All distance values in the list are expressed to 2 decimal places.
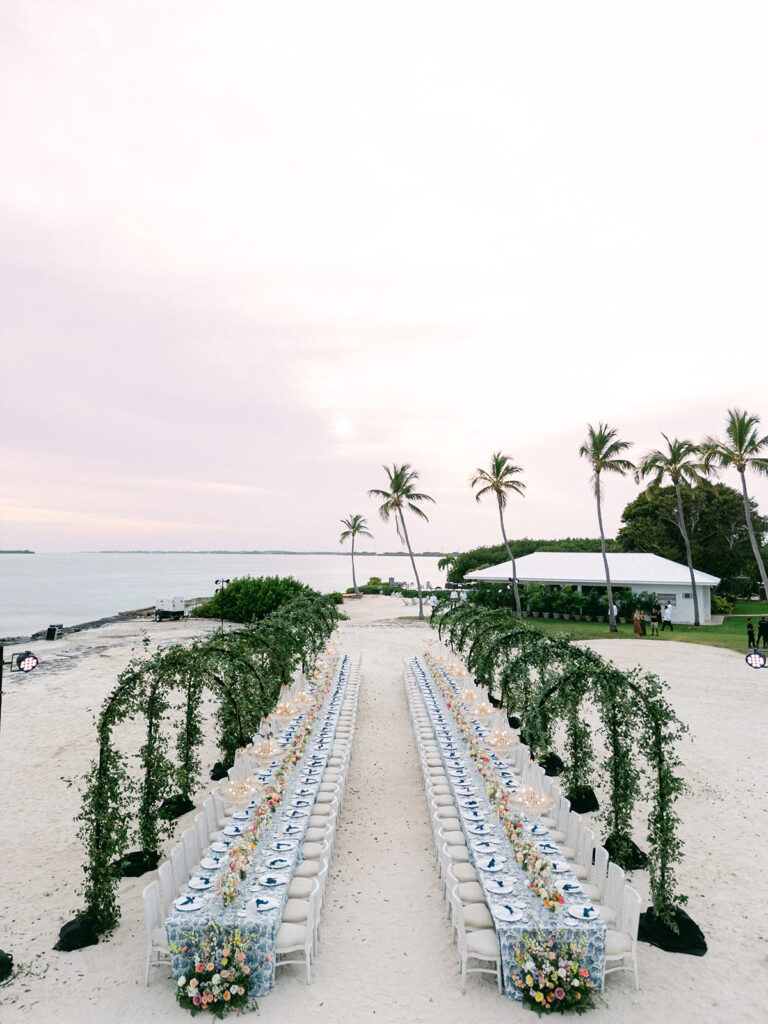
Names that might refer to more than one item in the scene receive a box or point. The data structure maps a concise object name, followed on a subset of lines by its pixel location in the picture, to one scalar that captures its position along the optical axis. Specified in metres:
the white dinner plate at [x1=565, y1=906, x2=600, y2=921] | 6.41
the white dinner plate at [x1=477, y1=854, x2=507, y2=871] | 7.53
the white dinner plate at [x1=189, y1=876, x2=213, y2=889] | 7.07
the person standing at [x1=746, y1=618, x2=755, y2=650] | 25.34
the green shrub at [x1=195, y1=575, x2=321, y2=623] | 38.44
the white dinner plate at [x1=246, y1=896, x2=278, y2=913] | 6.71
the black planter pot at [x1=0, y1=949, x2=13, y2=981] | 6.83
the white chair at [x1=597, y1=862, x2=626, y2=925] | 7.04
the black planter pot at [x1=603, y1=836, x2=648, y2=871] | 8.65
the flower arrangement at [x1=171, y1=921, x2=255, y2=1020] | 6.08
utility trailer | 46.09
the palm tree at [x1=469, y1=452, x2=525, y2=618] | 39.91
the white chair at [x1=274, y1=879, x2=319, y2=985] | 6.60
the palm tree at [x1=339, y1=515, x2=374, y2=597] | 68.44
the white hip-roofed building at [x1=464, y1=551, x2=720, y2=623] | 37.62
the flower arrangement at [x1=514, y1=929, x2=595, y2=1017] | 6.09
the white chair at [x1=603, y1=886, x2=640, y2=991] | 6.54
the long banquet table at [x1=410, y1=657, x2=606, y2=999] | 6.34
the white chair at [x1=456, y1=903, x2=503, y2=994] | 6.52
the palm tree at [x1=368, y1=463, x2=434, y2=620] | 43.25
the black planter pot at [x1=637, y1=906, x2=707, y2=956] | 7.20
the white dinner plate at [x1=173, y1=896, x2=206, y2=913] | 6.64
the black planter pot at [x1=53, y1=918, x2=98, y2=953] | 7.35
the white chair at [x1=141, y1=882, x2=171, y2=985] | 6.70
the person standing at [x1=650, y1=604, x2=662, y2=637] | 32.66
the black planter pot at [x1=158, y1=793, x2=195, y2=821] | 11.15
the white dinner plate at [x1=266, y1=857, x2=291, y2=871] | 7.61
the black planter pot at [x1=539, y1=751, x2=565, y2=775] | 12.96
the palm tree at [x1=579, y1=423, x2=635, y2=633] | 32.50
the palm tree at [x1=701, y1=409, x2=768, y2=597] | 29.33
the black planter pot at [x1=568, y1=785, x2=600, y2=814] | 11.02
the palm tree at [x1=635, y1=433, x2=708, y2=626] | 34.16
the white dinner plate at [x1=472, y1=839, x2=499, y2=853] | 8.02
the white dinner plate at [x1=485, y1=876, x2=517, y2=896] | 7.03
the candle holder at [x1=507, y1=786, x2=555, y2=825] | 8.80
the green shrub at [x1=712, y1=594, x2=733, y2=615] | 44.66
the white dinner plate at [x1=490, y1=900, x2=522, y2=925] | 6.45
